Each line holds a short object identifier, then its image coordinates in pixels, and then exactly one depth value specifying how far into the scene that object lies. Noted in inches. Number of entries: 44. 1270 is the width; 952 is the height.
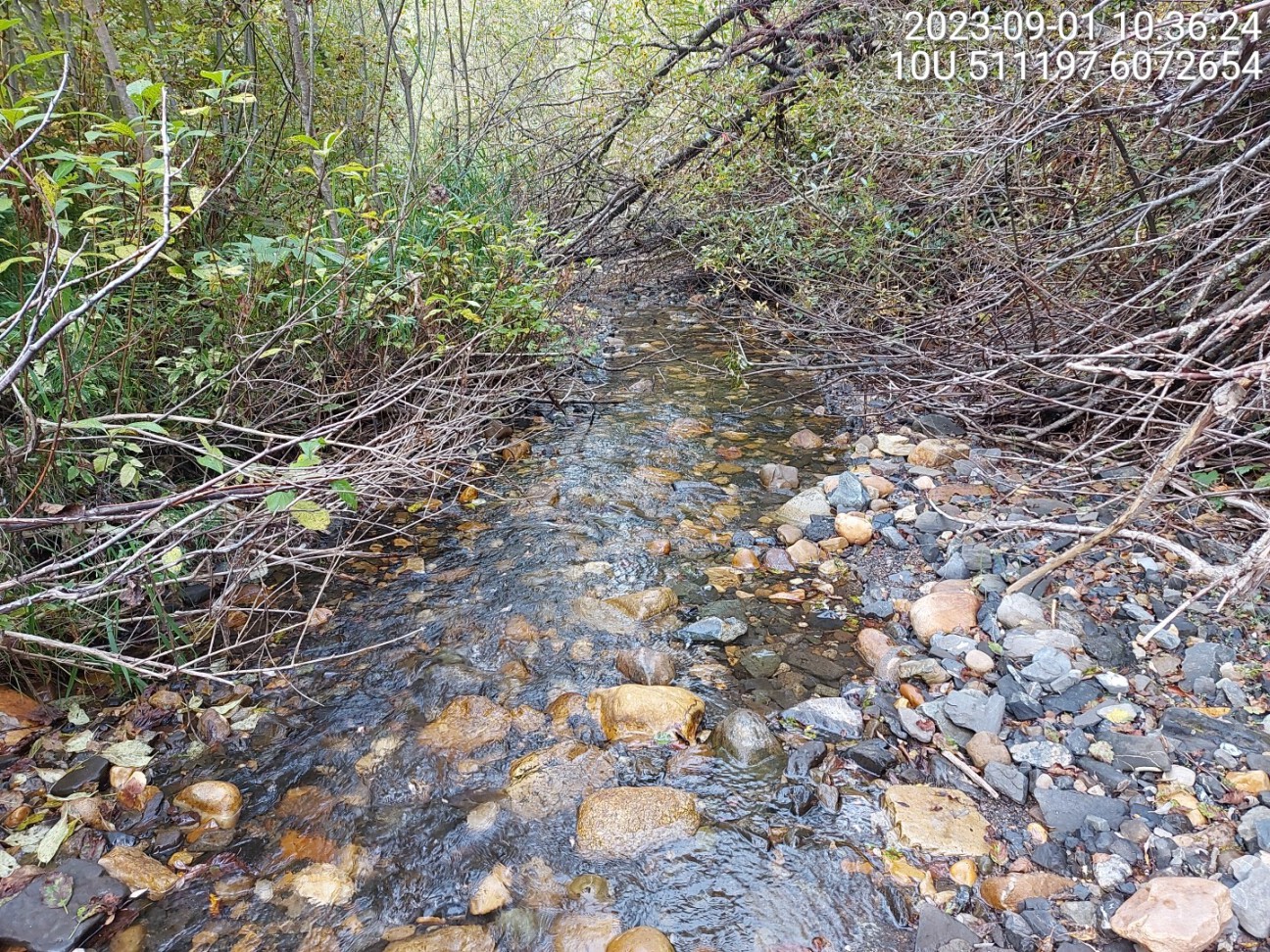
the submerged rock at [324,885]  69.4
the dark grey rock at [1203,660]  79.9
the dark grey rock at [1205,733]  70.9
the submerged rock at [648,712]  87.9
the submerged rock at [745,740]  83.4
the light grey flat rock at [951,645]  93.1
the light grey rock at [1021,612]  93.0
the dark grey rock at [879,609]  106.1
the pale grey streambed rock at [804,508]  133.3
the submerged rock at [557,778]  79.4
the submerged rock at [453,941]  65.1
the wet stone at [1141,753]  71.2
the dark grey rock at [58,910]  62.5
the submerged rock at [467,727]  87.6
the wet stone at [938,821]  70.1
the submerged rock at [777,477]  147.6
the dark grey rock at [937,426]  152.7
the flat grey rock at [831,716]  86.4
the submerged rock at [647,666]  96.0
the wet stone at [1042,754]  75.4
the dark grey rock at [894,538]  120.0
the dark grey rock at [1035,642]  88.2
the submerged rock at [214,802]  76.8
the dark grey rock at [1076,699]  80.5
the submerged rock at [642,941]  63.9
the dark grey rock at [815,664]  96.9
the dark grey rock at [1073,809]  68.4
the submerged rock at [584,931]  65.5
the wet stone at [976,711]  80.6
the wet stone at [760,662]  98.3
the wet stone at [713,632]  104.4
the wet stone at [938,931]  62.3
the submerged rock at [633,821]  74.3
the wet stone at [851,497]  133.4
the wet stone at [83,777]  76.7
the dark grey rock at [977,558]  107.1
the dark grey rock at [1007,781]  73.0
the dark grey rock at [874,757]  80.0
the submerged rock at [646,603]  110.2
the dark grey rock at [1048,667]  84.0
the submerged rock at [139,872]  69.2
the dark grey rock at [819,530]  127.1
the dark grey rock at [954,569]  107.7
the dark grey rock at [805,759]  81.0
